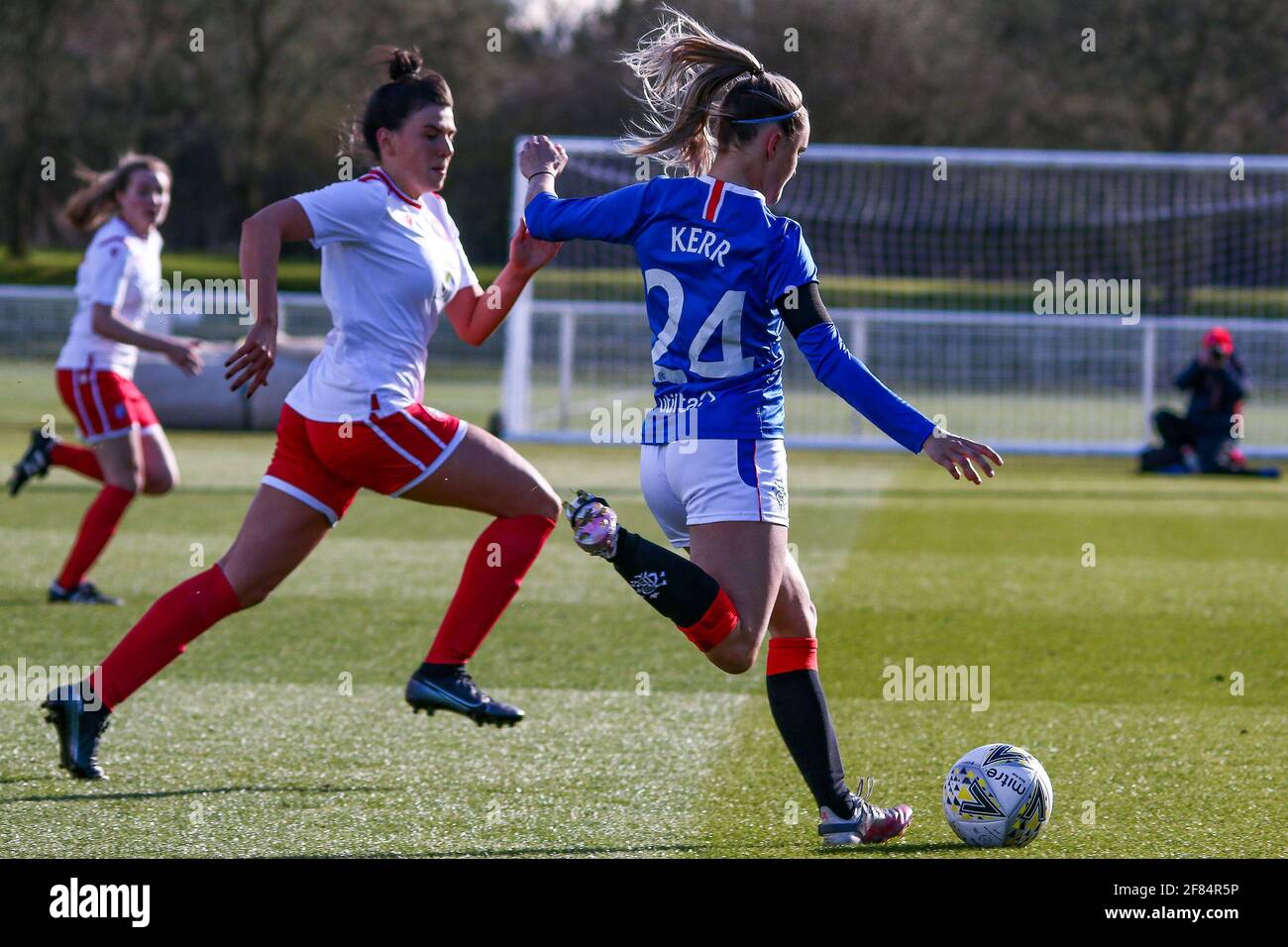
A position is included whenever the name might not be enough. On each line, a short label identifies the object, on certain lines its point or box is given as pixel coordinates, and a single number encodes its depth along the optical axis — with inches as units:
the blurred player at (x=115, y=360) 655.1
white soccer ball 346.0
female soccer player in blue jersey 325.7
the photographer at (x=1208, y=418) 1294.3
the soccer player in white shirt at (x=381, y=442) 390.9
